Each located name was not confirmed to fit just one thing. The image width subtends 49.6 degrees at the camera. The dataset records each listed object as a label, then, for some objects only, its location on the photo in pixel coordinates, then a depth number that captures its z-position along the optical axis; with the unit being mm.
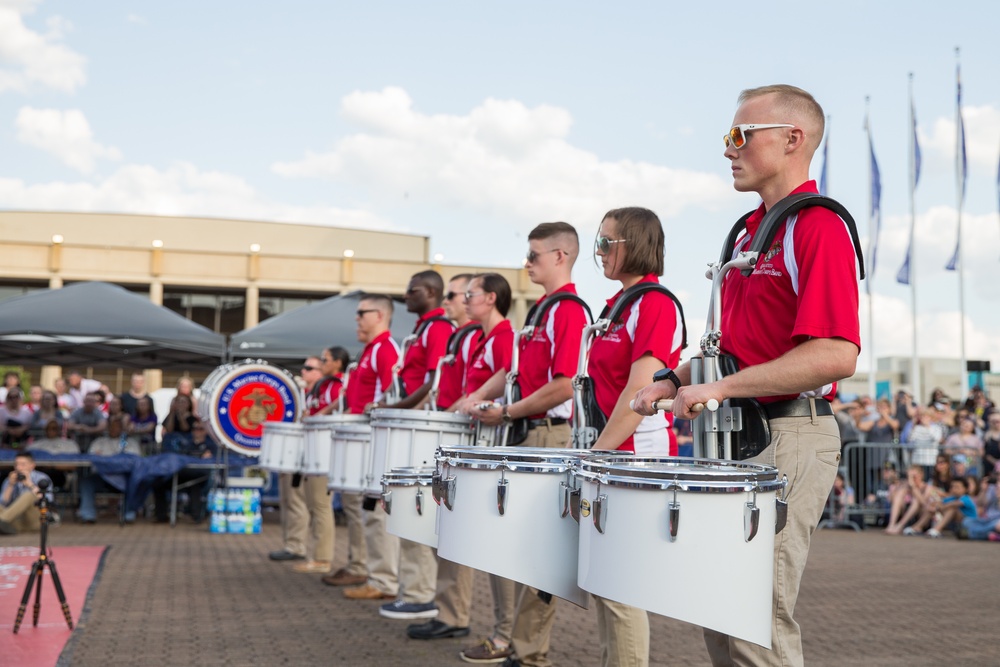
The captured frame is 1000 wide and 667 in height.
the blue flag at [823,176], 28906
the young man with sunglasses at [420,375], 7738
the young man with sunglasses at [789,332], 2982
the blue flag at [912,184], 28203
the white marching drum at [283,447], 10789
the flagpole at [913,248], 28188
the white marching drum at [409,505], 5402
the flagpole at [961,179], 26828
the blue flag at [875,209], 28625
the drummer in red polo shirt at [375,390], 8641
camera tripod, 6824
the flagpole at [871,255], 28794
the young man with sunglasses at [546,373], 5391
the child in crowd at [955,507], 15883
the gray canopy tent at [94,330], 15938
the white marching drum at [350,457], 7289
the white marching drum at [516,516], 3475
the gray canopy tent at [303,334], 16844
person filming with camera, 13969
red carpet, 6320
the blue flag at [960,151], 26859
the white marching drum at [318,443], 8953
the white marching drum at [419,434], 6152
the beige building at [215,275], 44625
